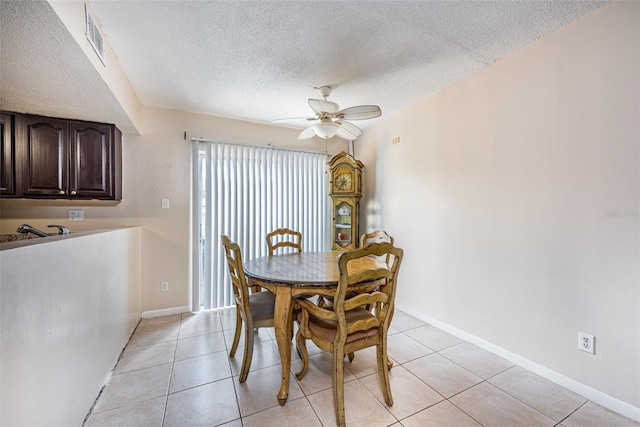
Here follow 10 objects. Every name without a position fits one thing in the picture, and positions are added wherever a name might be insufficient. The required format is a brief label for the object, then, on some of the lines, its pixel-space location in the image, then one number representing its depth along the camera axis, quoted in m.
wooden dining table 1.65
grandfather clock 3.61
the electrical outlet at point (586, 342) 1.68
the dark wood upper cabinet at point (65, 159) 2.31
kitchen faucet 1.91
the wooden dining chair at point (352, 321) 1.46
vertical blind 3.26
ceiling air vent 1.52
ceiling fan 2.14
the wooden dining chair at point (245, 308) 1.76
